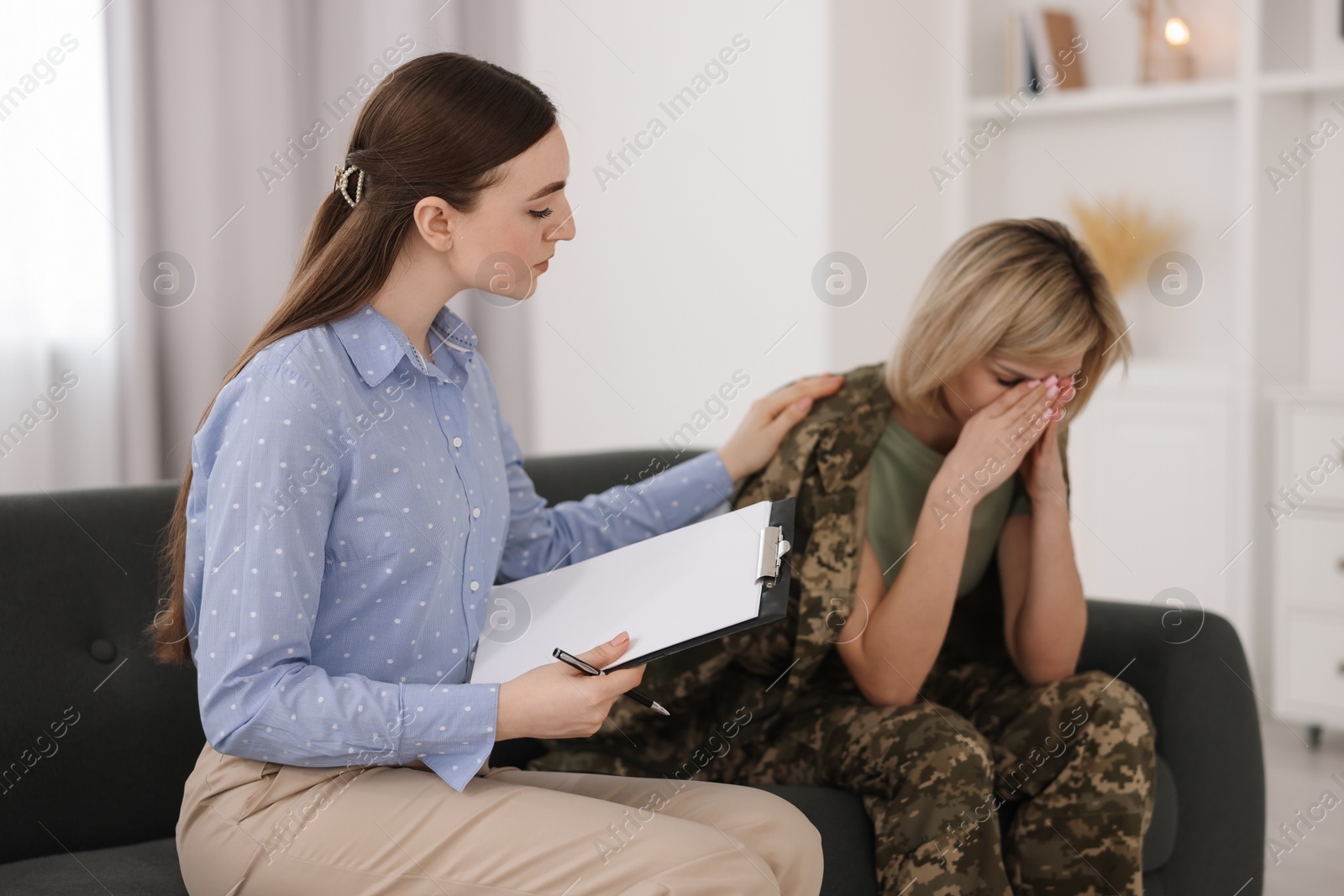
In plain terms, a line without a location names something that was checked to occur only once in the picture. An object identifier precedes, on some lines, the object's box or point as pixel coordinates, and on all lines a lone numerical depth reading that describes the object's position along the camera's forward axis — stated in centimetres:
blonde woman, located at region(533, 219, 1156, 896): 140
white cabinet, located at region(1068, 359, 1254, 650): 296
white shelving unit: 293
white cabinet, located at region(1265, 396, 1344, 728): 271
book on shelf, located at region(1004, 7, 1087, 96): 325
